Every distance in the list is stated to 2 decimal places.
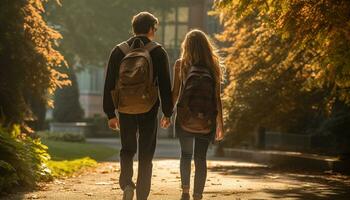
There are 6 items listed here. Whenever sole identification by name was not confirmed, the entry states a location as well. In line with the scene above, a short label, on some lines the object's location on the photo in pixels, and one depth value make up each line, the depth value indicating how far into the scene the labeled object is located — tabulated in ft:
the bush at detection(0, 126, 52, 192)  33.91
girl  27.71
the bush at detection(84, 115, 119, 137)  174.40
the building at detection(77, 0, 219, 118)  189.06
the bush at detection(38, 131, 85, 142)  119.08
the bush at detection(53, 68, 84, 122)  157.28
